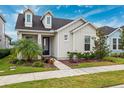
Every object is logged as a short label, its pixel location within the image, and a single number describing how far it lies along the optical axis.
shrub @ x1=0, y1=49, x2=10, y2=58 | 9.99
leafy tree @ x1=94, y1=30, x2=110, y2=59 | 8.79
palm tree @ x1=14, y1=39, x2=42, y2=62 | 7.39
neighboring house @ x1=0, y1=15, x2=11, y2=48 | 13.89
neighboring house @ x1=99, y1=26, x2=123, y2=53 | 11.26
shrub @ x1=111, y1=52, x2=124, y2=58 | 10.73
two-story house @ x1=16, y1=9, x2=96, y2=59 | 8.78
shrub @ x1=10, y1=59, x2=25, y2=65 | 7.34
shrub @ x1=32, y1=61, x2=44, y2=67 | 6.59
